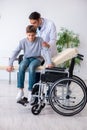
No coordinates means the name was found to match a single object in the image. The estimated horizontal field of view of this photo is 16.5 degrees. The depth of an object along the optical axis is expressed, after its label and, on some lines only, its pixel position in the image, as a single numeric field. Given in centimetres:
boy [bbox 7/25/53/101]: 367
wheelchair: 350
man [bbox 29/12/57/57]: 398
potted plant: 663
